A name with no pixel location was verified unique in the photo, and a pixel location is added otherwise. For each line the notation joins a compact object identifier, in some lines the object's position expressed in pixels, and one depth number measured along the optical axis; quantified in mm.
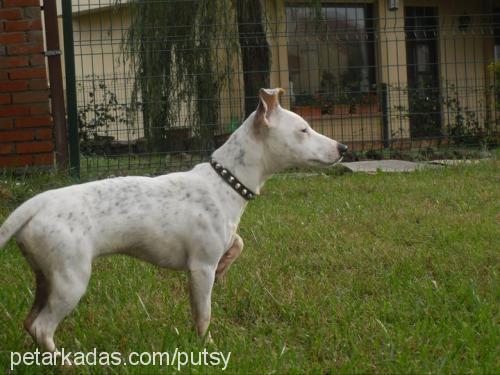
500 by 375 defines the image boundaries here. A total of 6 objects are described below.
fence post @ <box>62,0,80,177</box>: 6871
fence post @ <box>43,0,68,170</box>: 6598
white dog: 2406
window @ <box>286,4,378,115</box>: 11976
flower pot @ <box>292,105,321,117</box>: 10914
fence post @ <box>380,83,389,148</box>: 9730
